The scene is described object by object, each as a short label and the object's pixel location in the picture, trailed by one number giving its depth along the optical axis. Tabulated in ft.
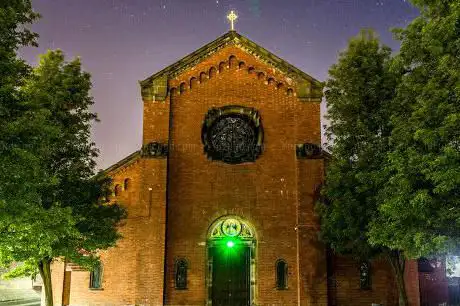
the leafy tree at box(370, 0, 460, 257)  40.78
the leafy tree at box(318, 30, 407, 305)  55.36
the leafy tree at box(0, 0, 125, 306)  38.14
